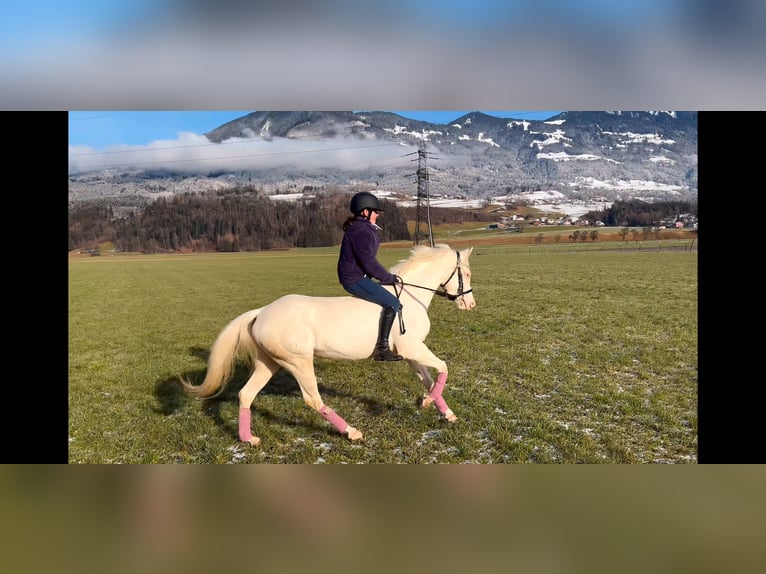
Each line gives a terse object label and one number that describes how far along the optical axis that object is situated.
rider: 3.85
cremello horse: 3.81
